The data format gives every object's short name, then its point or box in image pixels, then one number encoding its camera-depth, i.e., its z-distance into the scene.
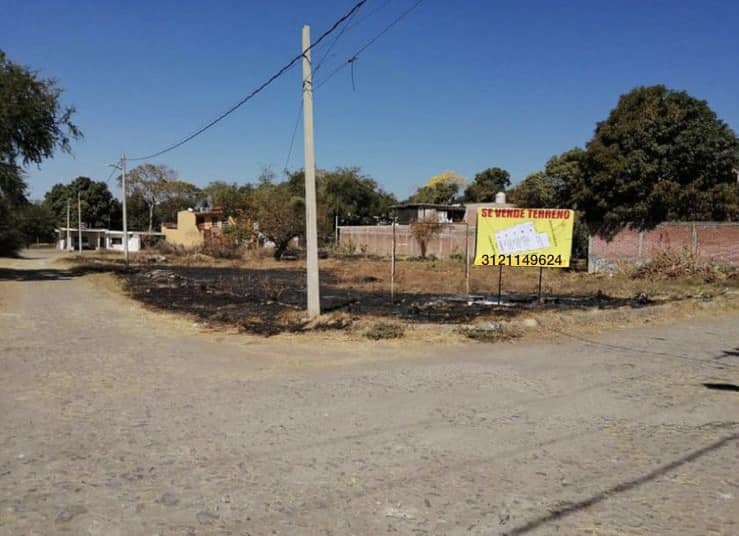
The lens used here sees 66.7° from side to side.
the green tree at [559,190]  31.00
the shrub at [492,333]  10.30
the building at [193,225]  64.25
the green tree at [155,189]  88.94
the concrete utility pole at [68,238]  81.75
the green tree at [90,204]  92.44
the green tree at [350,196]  71.32
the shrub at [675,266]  23.62
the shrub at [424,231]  42.44
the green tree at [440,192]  88.12
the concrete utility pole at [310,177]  12.10
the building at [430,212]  59.69
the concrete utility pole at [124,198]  39.28
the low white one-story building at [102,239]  78.19
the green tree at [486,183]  88.75
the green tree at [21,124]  23.34
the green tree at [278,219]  42.59
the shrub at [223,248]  46.31
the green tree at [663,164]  26.73
